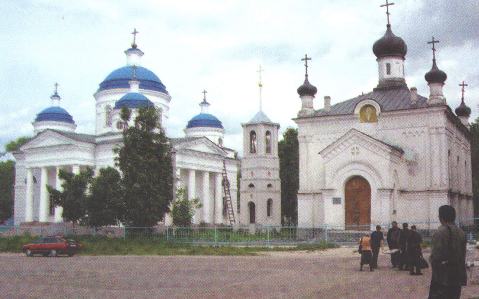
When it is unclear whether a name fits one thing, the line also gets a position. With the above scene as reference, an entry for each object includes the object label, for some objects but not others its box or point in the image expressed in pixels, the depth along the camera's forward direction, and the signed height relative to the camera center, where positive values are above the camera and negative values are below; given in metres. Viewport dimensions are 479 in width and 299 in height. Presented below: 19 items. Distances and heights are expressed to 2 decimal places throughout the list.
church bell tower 42.62 +2.87
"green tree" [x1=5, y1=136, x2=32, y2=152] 82.66 +9.85
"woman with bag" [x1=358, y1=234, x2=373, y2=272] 17.64 -1.11
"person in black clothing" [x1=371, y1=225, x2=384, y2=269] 18.30 -0.86
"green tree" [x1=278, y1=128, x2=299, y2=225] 58.69 +3.93
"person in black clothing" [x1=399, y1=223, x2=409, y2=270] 17.31 -0.92
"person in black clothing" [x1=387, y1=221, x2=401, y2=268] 18.13 -0.80
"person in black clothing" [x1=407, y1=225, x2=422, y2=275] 16.42 -1.04
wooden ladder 54.53 +1.83
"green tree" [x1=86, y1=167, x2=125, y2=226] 31.88 +0.80
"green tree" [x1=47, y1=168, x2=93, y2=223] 35.78 +1.32
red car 26.25 -1.35
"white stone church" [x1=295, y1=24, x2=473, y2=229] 32.13 +2.96
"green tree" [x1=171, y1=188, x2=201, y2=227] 34.81 +0.19
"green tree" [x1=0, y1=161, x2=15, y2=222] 69.94 +2.86
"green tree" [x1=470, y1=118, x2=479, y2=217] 52.64 +4.57
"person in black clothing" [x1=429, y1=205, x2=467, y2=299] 7.12 -0.56
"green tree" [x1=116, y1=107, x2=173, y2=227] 30.98 +2.34
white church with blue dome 48.69 +5.15
